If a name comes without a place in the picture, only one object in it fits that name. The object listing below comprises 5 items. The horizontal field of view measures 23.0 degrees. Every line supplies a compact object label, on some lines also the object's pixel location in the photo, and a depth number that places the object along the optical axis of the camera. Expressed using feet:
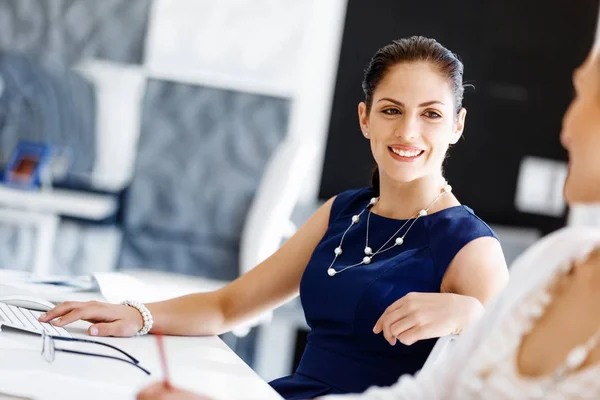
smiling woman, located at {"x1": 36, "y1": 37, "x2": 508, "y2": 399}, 6.89
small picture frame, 13.37
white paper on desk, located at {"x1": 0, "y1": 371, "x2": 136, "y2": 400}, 5.59
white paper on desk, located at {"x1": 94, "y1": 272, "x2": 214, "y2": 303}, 7.52
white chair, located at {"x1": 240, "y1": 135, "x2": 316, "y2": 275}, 11.40
